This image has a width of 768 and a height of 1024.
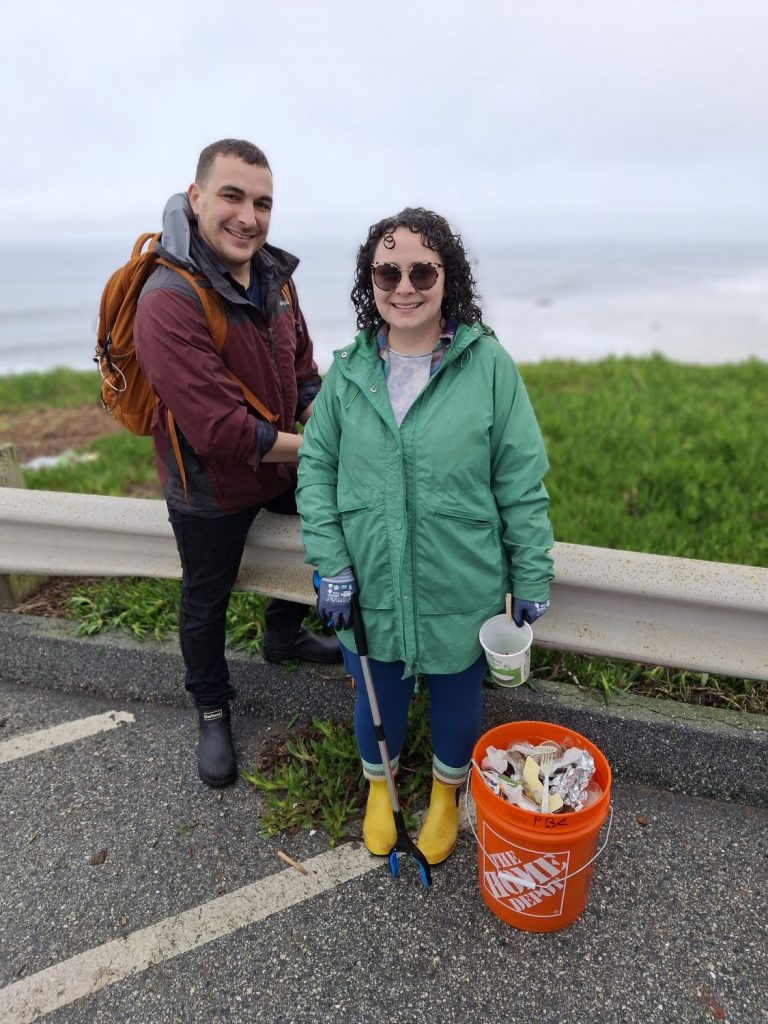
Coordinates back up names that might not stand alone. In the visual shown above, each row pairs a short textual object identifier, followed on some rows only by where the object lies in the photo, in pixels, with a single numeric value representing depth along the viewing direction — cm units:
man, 246
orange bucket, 212
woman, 224
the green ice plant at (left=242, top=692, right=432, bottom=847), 267
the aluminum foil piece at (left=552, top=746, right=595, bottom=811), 224
